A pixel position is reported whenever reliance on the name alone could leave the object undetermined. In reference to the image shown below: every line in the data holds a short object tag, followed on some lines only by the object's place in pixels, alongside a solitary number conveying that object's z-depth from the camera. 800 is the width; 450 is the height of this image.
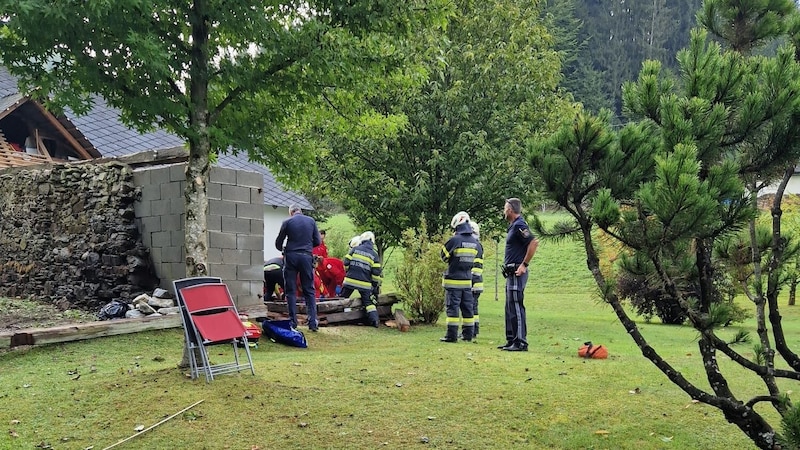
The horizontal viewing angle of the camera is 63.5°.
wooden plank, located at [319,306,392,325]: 11.44
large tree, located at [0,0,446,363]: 5.50
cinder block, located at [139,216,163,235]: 11.16
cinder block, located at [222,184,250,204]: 10.92
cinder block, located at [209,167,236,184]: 10.74
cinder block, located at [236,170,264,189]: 11.21
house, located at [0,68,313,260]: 18.91
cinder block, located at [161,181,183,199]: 10.88
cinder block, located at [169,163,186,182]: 10.77
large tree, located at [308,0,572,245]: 15.18
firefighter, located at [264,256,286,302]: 12.91
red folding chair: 6.16
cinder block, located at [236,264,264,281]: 11.12
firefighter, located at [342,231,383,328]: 11.94
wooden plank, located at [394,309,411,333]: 12.02
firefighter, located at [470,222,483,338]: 10.80
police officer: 8.77
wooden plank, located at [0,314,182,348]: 7.90
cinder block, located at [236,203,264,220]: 11.15
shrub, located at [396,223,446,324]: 12.63
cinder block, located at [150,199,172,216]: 10.98
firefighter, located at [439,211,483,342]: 10.09
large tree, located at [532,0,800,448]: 3.80
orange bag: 8.38
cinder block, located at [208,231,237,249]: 10.67
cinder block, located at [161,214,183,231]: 10.87
